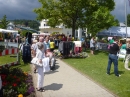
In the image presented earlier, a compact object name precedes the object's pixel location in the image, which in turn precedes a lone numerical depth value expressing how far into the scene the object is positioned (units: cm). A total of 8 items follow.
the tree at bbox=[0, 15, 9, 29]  2950
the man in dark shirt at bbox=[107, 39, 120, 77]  531
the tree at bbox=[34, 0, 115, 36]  1220
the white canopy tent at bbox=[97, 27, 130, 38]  1495
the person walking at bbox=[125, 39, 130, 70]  649
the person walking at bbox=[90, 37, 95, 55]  1089
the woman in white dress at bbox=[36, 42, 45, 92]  395
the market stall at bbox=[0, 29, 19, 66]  565
